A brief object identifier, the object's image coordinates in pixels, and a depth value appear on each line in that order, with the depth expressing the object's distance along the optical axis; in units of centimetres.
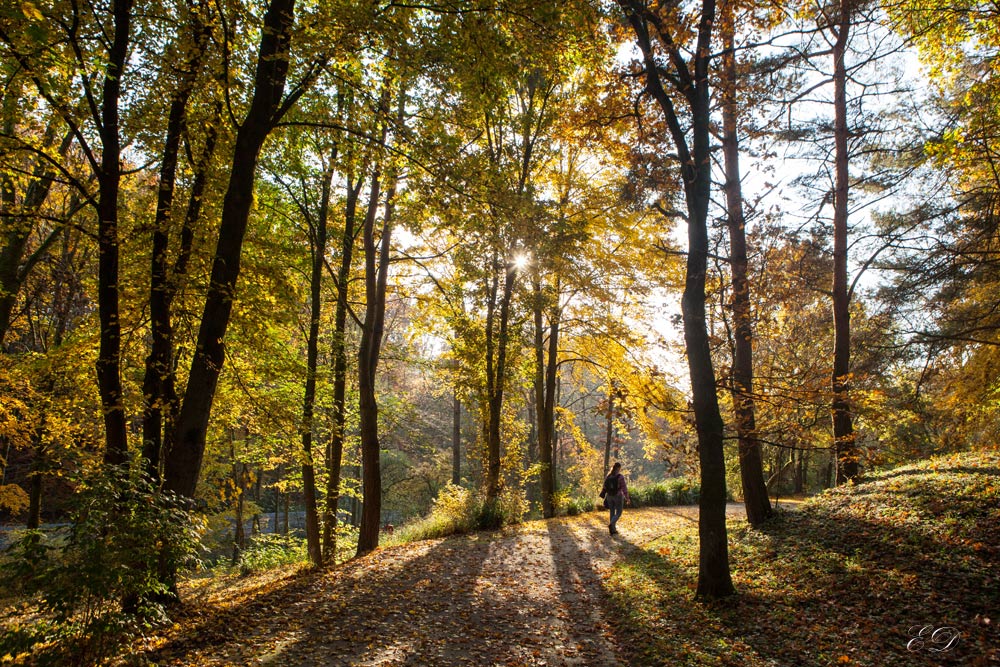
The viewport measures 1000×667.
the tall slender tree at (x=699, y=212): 659
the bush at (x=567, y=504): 1623
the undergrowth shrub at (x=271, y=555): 1461
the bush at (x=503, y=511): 1332
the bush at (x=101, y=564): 376
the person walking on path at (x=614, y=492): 1210
